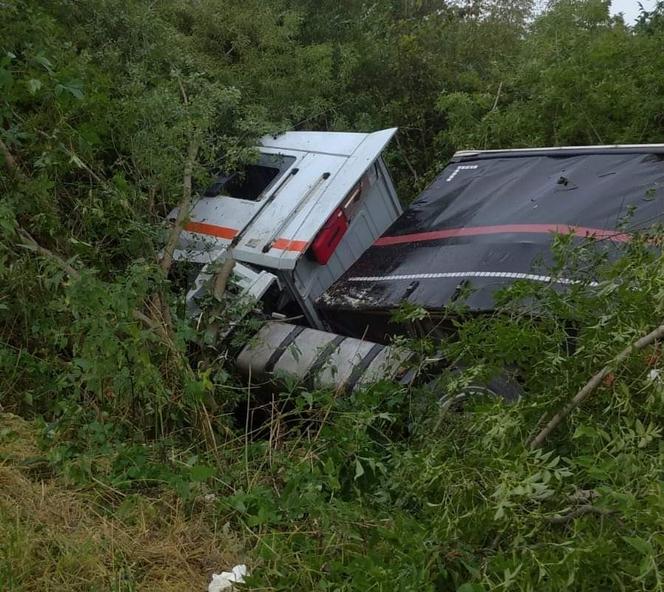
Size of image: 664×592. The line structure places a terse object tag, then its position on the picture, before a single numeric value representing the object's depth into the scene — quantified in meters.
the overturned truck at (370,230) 4.04
